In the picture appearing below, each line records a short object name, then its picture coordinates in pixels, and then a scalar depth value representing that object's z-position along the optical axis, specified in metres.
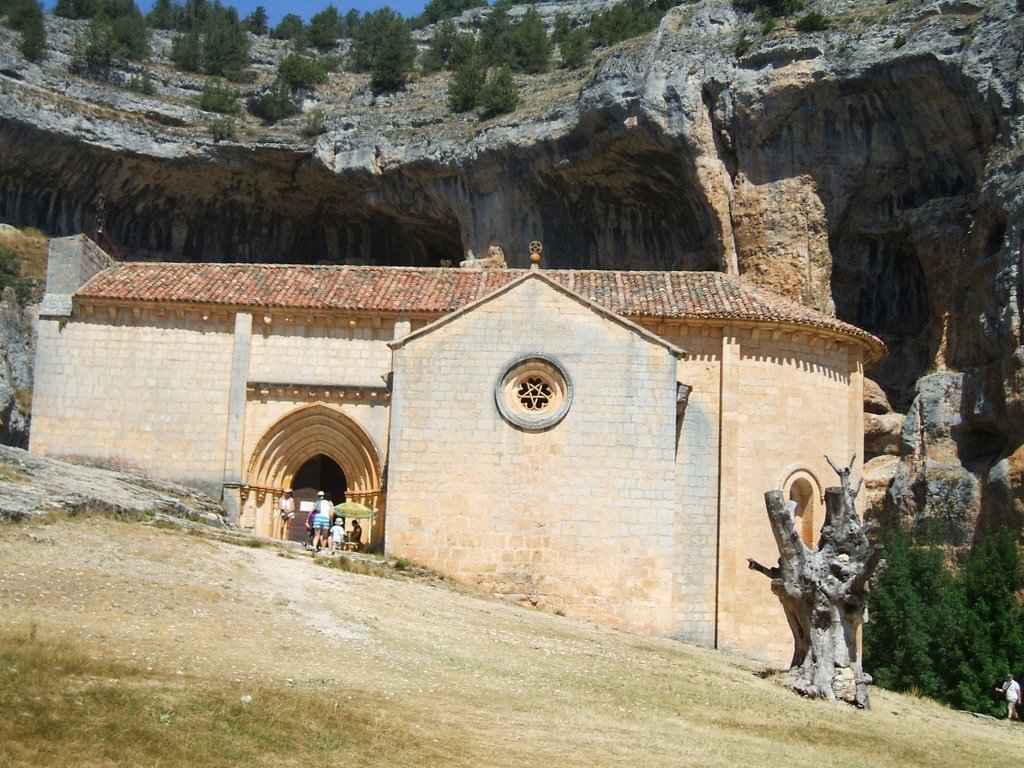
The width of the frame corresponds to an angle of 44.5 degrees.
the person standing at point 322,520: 25.47
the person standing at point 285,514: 28.12
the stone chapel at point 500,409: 25.66
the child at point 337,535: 26.03
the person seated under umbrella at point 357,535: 27.48
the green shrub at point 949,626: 28.02
